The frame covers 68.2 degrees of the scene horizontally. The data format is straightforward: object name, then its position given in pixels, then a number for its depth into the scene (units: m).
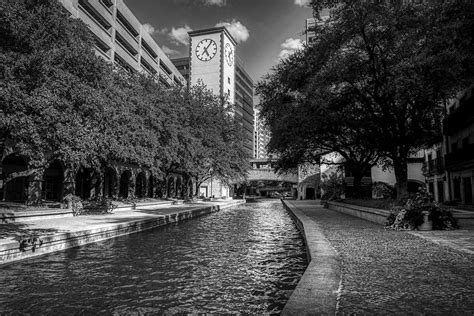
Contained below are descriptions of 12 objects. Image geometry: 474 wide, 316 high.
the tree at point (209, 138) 32.12
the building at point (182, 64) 100.14
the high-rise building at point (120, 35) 39.28
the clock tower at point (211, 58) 70.62
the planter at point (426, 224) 11.74
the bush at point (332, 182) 45.21
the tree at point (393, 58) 14.73
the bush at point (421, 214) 11.83
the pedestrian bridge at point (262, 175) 72.19
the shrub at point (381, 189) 42.07
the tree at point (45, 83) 11.38
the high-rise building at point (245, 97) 101.44
